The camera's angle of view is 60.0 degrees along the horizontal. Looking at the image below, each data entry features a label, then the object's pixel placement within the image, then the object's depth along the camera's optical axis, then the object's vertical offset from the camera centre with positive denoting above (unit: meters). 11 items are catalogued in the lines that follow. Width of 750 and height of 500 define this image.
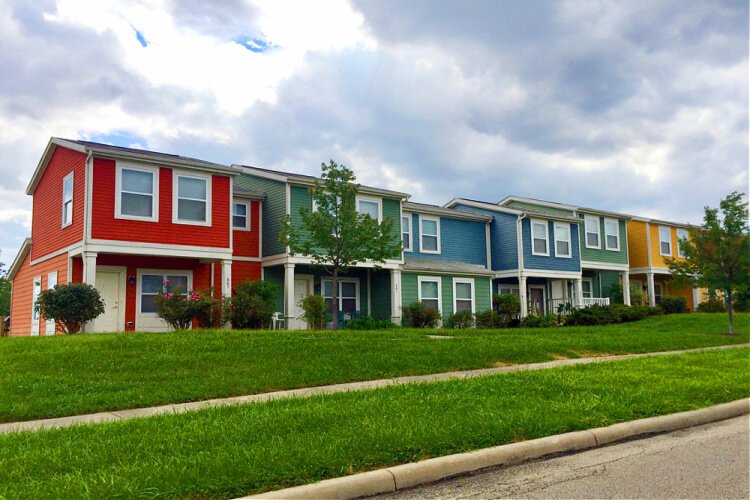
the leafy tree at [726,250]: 21.14 +1.93
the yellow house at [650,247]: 36.66 +3.61
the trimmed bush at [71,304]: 15.96 +0.42
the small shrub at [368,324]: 21.98 -0.30
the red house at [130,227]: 18.33 +2.75
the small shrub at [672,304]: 34.00 +0.29
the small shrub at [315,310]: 20.66 +0.20
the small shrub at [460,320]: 25.12 -0.25
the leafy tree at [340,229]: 17.80 +2.39
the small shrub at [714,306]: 33.69 +0.12
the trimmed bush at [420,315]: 24.36 -0.03
